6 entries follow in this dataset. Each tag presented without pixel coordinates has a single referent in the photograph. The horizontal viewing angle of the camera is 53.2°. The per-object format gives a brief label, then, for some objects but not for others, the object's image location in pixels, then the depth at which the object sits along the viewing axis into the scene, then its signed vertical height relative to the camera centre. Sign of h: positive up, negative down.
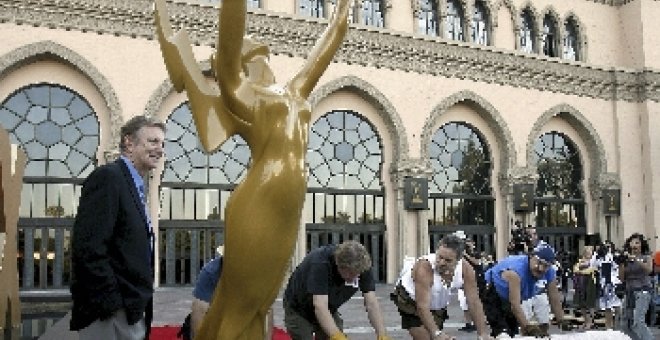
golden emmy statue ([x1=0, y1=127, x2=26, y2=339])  6.15 -0.36
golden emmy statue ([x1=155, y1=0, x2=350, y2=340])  2.69 +0.16
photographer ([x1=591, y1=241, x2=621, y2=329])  11.12 -1.71
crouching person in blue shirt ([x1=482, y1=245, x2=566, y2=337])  5.41 -0.85
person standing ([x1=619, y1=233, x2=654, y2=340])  8.50 -1.25
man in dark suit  2.73 -0.26
